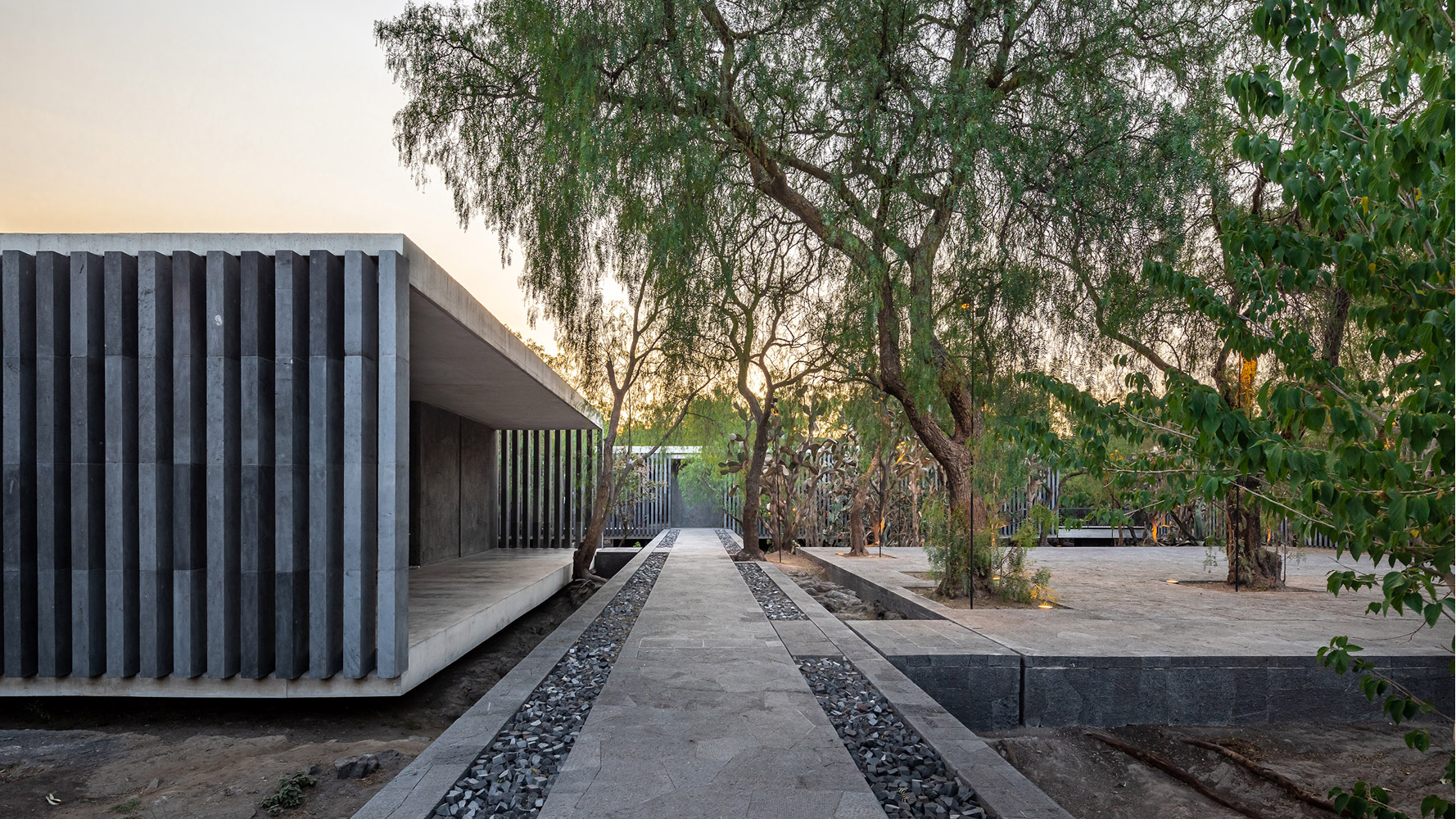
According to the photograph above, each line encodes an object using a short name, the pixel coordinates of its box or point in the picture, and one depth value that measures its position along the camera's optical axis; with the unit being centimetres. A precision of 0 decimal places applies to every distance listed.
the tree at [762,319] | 866
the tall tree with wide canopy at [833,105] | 612
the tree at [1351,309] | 191
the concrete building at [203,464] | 433
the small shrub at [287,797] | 336
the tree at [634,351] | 938
